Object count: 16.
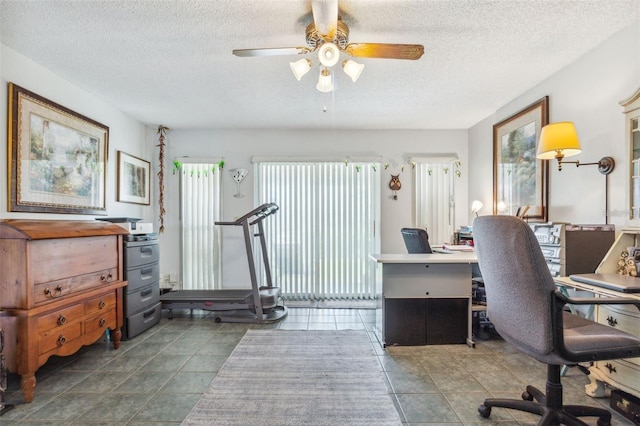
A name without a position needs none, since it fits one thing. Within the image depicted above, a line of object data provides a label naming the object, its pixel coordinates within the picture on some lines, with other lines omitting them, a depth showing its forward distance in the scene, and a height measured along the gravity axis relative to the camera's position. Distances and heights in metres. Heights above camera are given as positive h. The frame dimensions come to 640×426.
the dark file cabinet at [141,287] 2.82 -0.75
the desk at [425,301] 2.64 -0.81
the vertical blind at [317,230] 4.25 -0.25
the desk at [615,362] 1.61 -0.83
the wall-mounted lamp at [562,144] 2.12 +0.50
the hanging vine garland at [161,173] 4.19 +0.57
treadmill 3.35 -1.04
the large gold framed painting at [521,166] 2.76 +0.48
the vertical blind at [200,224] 4.25 -0.16
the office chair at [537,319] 1.33 -0.51
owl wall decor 4.27 +0.42
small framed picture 3.56 +0.43
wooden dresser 1.86 -0.54
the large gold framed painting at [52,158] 2.26 +0.49
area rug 1.70 -1.18
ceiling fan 1.75 +1.02
